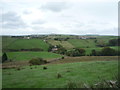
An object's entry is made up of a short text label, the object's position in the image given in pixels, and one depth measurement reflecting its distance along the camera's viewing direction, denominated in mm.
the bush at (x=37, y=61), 27930
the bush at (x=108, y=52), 43494
